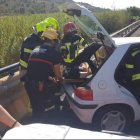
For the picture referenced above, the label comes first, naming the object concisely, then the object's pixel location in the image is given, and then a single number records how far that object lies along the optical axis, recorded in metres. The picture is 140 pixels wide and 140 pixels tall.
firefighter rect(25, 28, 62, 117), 3.81
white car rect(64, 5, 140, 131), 3.48
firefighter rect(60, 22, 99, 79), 4.93
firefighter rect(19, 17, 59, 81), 4.31
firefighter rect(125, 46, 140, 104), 3.64
